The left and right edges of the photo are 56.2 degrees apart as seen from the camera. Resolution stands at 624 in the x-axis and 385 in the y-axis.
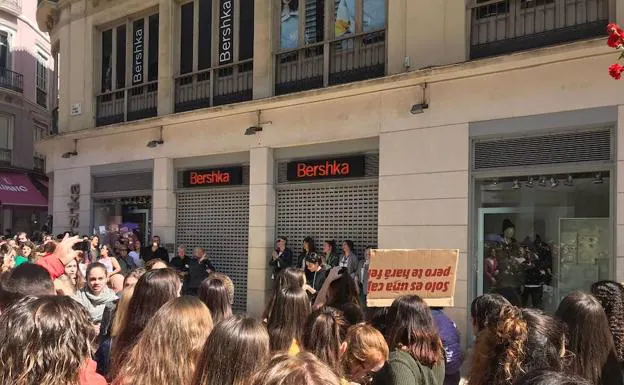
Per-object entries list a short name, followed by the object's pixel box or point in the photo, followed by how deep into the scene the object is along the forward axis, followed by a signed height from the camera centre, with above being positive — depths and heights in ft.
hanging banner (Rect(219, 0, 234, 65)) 46.75 +14.12
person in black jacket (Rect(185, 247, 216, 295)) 42.91 -4.70
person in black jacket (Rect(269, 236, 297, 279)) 40.63 -3.48
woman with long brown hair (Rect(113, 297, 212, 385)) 9.46 -2.38
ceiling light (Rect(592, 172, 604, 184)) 29.14 +1.65
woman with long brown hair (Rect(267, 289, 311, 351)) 14.26 -2.76
